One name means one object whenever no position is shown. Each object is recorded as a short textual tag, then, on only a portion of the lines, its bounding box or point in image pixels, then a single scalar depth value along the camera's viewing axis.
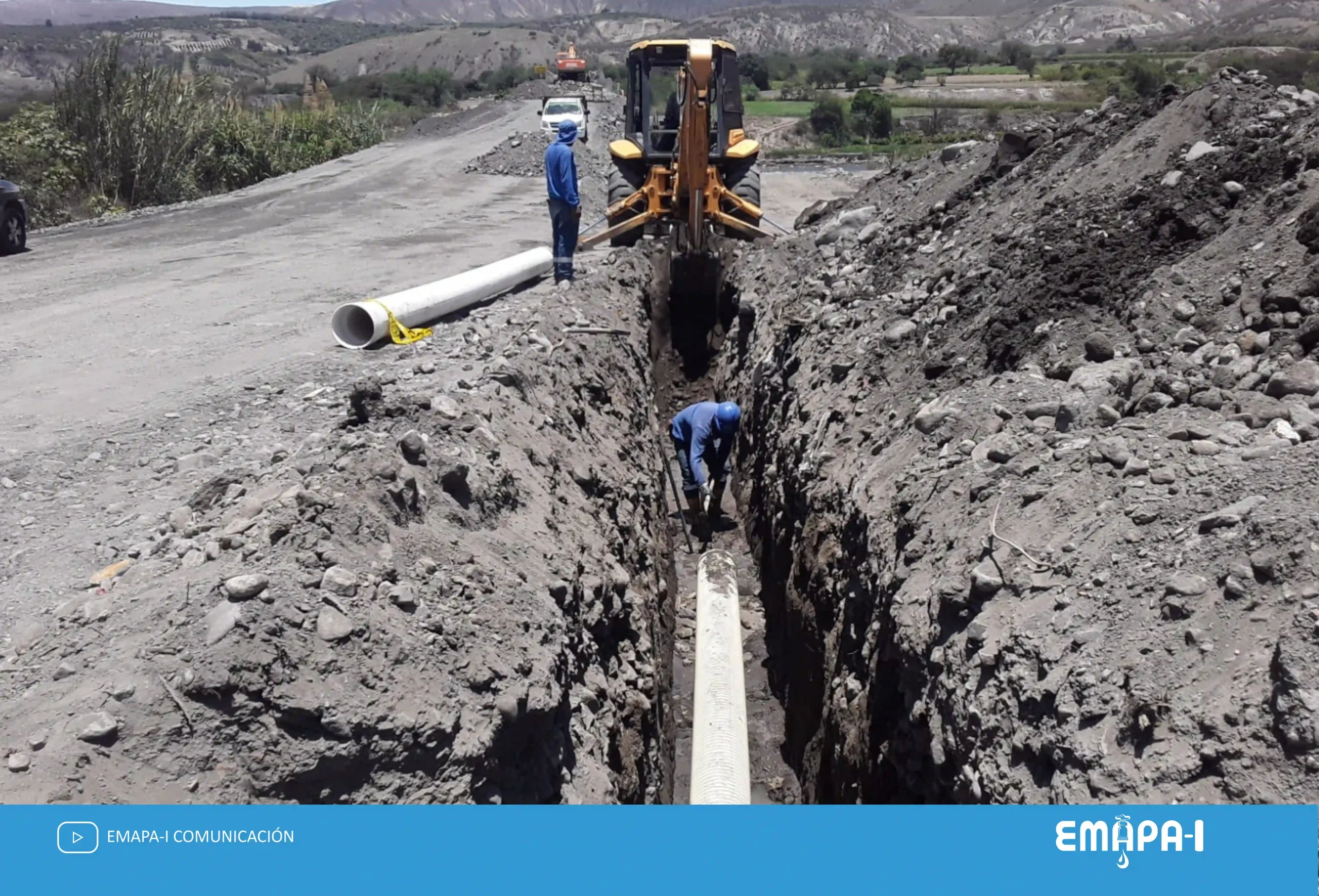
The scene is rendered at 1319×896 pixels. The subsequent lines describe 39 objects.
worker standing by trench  11.21
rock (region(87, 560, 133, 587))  4.78
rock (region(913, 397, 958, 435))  6.38
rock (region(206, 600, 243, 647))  3.94
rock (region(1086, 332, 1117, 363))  6.07
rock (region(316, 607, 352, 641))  4.15
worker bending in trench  9.50
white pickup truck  33.88
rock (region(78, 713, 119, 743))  3.60
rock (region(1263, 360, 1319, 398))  4.95
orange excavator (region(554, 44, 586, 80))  54.62
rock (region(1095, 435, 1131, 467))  4.91
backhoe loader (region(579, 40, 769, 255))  12.65
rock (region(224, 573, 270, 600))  4.10
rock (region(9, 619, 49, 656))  4.30
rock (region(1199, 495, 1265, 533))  4.12
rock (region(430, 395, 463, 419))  6.11
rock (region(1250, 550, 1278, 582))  3.80
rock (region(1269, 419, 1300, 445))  4.62
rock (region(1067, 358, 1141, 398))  5.62
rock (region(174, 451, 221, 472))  6.30
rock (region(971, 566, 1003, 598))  4.67
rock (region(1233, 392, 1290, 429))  4.84
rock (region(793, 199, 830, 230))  15.05
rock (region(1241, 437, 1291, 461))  4.54
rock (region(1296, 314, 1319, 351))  5.23
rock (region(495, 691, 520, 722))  4.40
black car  14.88
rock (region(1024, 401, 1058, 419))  5.77
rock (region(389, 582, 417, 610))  4.52
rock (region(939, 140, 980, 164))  12.96
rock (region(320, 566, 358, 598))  4.35
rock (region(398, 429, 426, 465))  5.43
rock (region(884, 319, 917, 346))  8.20
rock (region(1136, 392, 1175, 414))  5.29
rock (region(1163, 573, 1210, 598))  3.94
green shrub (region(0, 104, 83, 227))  20.11
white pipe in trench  6.01
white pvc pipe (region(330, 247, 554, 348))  8.94
